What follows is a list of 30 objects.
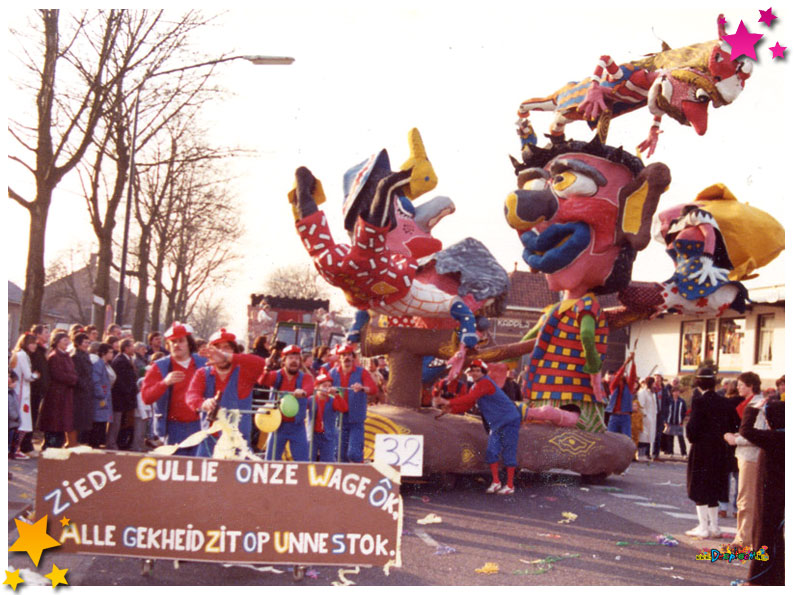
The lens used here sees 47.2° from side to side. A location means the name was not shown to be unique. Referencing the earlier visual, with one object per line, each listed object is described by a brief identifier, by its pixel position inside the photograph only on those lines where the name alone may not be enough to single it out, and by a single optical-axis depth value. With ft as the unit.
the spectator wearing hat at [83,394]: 36.63
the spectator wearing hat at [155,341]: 43.86
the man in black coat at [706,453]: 27.96
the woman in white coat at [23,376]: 33.94
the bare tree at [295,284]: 192.85
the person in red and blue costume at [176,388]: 24.66
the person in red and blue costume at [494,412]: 34.71
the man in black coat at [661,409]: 56.80
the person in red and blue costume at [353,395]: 32.68
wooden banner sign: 19.12
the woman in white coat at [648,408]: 54.65
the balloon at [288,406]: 23.88
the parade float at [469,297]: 34.30
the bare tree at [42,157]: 44.01
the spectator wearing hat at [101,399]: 37.99
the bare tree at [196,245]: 91.50
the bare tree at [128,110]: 58.23
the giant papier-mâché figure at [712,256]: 37.19
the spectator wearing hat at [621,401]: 45.80
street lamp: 55.29
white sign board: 30.28
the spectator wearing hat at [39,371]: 35.43
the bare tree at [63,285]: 168.86
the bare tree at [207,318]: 237.53
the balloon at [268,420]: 22.43
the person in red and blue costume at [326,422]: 30.66
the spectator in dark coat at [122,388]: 40.24
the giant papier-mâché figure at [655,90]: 33.73
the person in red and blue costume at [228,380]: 24.09
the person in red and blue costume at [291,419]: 27.89
